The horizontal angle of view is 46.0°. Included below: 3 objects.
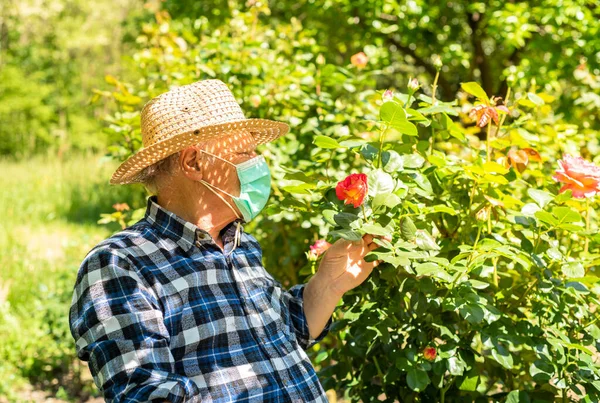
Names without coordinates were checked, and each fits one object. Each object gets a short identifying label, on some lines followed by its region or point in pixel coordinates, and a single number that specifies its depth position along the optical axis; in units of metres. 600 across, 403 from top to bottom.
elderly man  1.62
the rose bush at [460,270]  1.89
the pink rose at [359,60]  3.29
